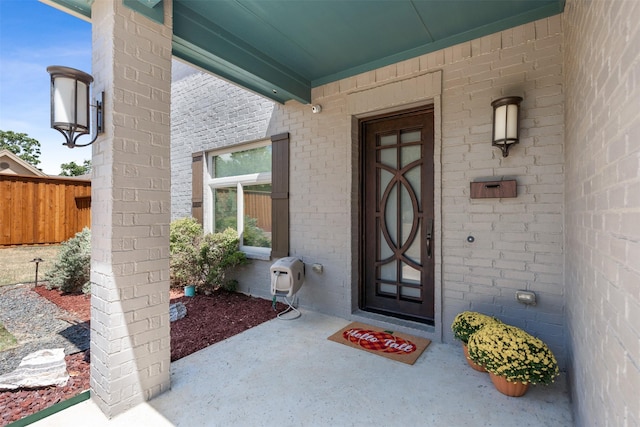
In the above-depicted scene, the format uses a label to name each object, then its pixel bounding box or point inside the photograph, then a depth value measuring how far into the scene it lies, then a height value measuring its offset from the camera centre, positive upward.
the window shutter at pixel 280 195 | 4.26 +0.26
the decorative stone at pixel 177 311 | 3.80 -1.30
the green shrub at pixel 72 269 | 4.56 -0.87
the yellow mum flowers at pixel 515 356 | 2.08 -1.01
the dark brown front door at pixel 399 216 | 3.38 -0.03
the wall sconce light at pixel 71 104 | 1.93 +0.70
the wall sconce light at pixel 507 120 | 2.61 +0.82
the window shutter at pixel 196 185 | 5.42 +0.51
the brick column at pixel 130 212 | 2.02 +0.00
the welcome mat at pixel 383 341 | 2.85 -1.32
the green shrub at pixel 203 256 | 4.76 -0.68
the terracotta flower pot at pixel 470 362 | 2.55 -1.28
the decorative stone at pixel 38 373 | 2.22 -1.24
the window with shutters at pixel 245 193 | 4.72 +0.32
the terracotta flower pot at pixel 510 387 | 2.16 -1.25
